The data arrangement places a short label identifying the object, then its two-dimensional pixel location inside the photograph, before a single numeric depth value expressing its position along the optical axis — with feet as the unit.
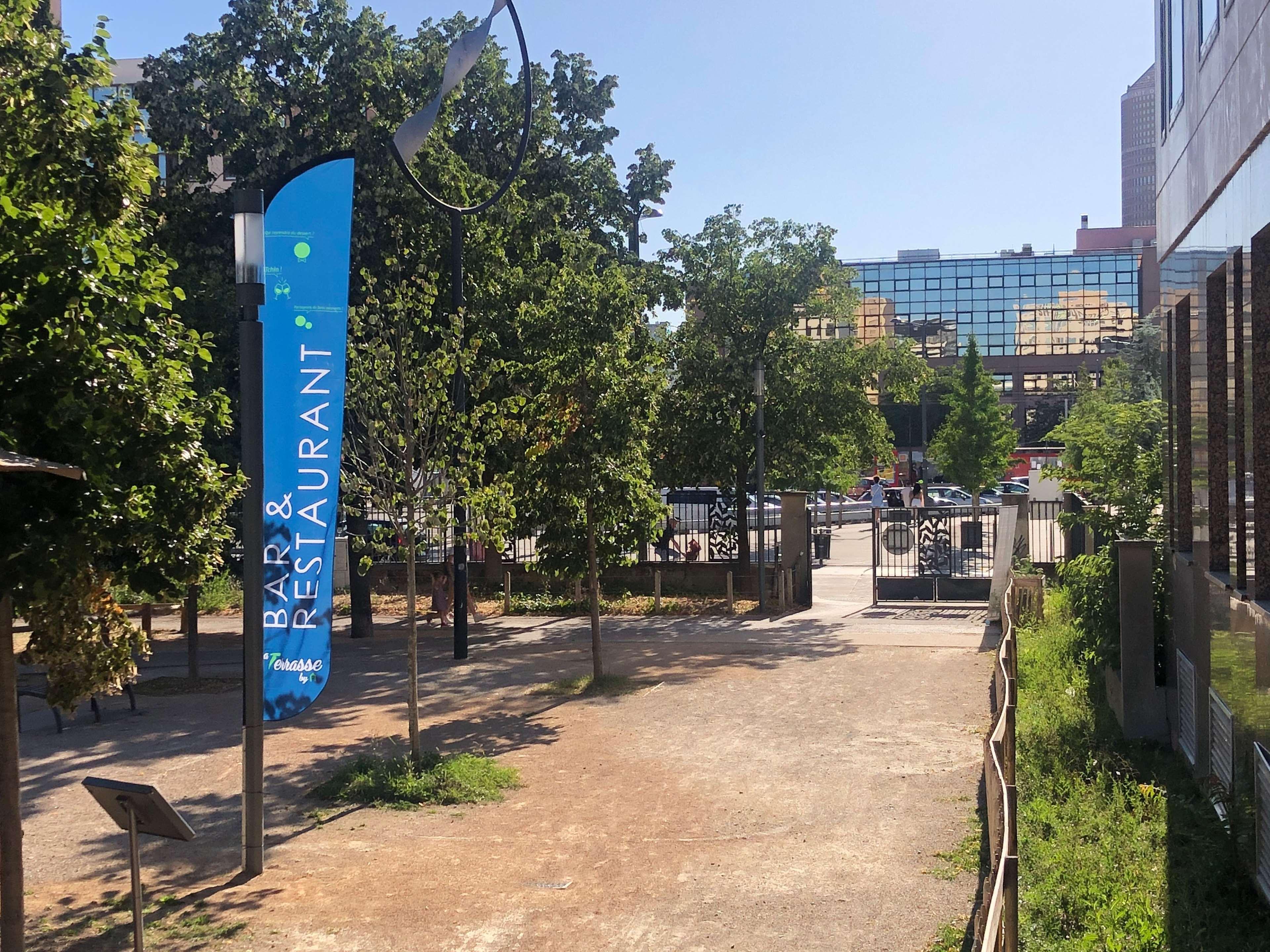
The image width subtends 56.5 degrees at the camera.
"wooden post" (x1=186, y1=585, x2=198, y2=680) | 52.21
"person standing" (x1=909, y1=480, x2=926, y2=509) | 151.84
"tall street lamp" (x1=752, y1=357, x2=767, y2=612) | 69.10
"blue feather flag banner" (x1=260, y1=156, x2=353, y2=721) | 32.50
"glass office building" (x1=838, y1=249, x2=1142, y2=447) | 310.24
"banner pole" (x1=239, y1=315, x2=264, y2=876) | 27.76
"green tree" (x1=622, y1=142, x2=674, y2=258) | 79.46
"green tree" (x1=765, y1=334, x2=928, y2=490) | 73.77
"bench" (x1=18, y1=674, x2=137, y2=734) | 41.39
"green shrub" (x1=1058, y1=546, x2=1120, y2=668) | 39.96
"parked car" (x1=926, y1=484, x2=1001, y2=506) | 175.22
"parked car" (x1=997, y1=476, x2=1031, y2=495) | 176.04
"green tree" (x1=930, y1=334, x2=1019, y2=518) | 150.20
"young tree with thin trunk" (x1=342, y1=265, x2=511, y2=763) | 34.94
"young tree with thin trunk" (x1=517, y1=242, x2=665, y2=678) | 48.37
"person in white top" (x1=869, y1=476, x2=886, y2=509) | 143.64
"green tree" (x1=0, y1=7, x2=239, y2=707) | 18.80
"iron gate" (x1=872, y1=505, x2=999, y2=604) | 74.38
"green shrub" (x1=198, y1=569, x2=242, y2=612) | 79.82
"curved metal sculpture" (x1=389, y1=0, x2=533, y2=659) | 41.65
